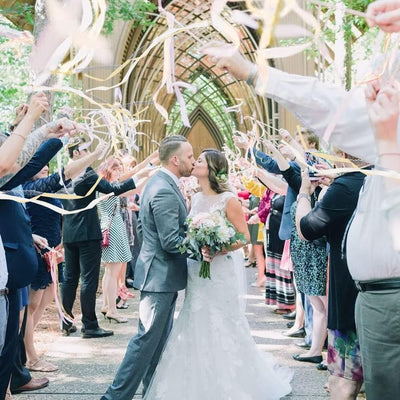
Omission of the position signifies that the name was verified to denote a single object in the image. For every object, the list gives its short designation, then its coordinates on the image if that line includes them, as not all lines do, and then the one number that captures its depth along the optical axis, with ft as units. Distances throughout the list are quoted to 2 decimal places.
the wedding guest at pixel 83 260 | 21.79
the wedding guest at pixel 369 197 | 7.07
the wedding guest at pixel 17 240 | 12.44
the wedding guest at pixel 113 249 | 24.42
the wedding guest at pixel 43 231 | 16.58
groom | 13.55
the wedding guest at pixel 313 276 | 17.67
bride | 14.08
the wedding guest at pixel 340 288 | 11.12
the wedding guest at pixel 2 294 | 10.69
